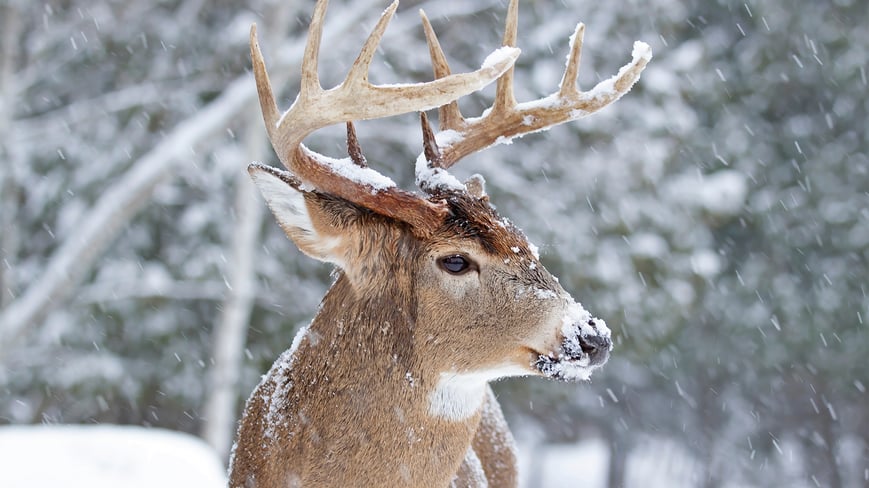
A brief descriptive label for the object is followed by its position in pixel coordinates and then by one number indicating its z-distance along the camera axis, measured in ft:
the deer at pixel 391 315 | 18.89
